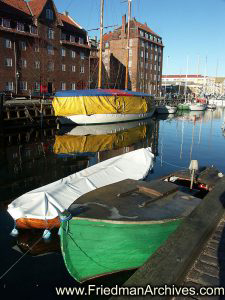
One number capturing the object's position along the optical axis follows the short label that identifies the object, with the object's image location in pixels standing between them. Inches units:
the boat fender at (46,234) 325.1
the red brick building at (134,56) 3179.1
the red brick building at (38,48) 1879.9
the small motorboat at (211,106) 3511.3
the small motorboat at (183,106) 2999.5
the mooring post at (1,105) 1125.7
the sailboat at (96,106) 1314.0
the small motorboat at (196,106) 3025.8
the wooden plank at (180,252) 162.1
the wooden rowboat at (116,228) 237.6
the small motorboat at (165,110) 2490.2
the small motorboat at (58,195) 328.2
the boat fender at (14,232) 348.5
